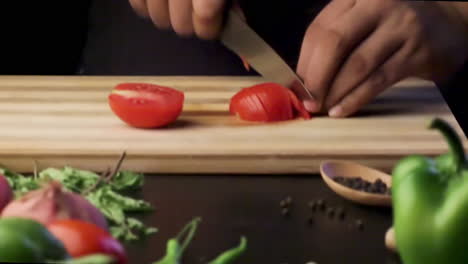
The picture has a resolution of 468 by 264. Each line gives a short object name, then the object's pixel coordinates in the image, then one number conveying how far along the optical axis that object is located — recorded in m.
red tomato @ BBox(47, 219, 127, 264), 0.69
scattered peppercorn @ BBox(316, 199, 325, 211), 0.91
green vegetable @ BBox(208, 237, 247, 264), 0.69
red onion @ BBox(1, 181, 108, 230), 0.73
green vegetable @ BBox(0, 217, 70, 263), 0.64
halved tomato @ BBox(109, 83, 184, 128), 1.06
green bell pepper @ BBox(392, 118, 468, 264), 0.76
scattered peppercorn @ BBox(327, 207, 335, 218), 0.90
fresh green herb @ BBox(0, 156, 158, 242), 0.86
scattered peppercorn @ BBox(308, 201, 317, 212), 0.91
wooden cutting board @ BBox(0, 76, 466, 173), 1.00
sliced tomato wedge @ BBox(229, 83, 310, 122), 1.09
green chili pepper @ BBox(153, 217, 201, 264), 0.69
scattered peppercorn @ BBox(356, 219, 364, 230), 0.88
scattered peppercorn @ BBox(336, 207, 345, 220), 0.90
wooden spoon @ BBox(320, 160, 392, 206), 0.92
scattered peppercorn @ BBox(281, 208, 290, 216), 0.90
